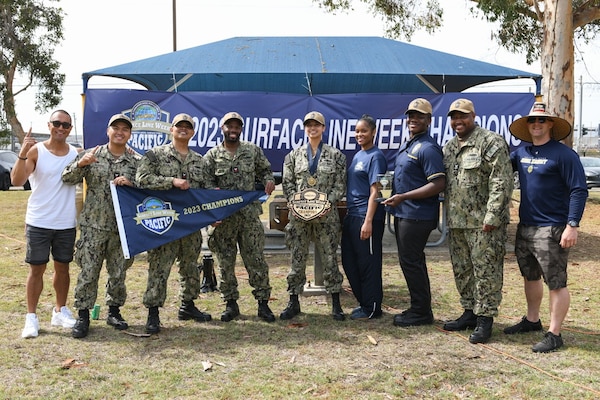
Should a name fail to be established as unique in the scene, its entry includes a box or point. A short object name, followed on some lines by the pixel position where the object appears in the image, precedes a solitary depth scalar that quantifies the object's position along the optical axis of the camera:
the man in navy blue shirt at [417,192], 4.55
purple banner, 7.87
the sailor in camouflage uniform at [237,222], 5.04
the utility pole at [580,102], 41.62
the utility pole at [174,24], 23.12
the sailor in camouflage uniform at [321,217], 5.01
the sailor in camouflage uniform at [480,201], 4.30
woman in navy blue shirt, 4.90
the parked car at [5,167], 20.33
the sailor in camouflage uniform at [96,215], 4.57
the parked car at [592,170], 22.05
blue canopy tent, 8.75
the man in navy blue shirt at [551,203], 4.09
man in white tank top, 4.52
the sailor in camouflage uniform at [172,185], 4.66
